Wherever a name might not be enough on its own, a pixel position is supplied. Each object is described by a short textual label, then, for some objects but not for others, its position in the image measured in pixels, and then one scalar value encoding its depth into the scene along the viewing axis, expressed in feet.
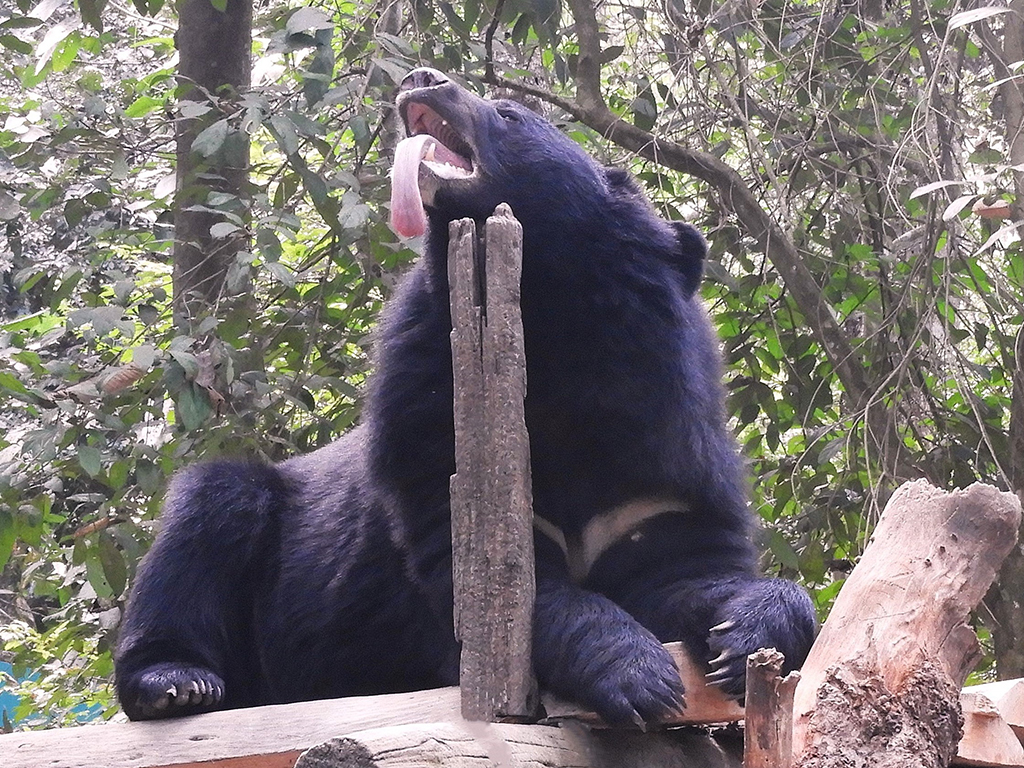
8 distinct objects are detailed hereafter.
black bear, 16.62
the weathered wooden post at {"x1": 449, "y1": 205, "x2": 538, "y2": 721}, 13.06
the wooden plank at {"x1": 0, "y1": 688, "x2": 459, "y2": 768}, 14.79
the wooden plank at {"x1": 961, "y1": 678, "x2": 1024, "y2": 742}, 17.22
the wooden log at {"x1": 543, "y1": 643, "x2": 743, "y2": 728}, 13.73
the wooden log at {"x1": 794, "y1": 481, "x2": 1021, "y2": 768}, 12.17
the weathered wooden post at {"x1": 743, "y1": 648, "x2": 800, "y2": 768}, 10.53
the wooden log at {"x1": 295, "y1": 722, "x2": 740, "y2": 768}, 10.37
